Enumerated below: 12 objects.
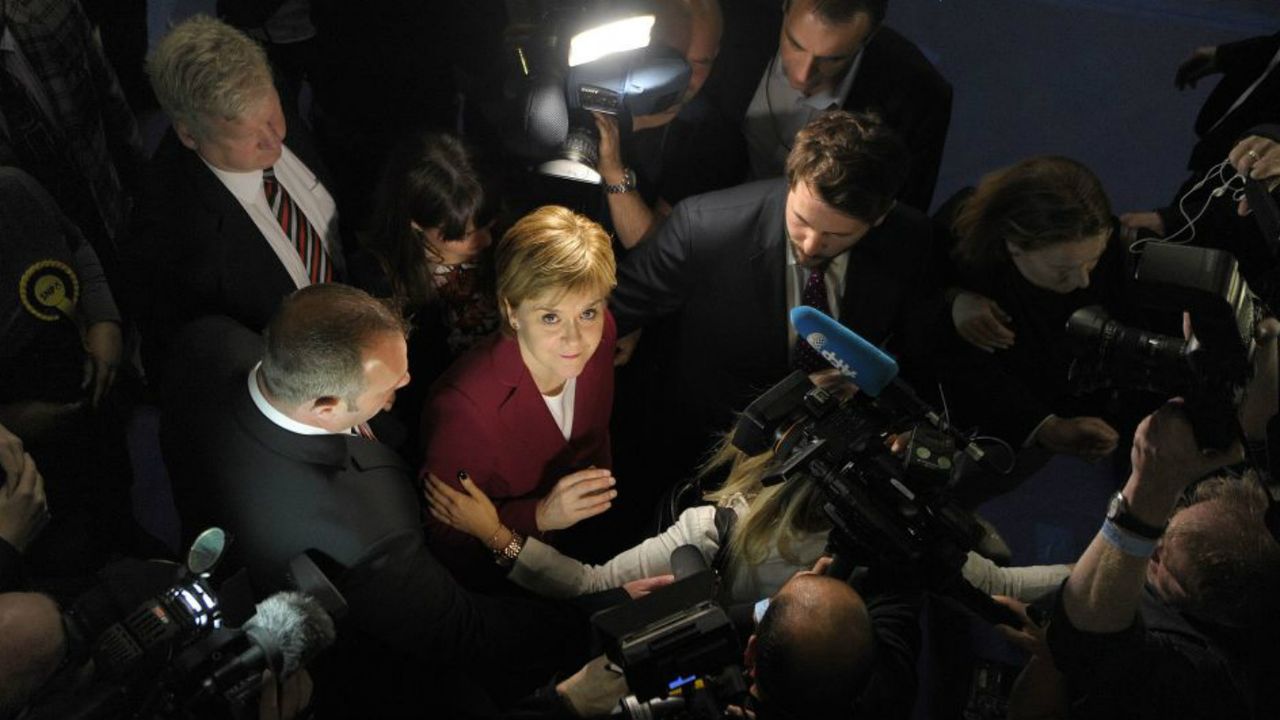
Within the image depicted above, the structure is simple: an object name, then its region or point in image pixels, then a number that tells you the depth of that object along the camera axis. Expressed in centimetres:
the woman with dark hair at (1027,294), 233
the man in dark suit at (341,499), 187
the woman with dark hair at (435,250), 237
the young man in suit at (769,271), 230
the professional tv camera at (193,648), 140
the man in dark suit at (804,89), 288
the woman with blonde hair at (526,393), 217
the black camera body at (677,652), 157
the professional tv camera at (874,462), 180
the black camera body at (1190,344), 155
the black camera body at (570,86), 234
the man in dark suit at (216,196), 228
